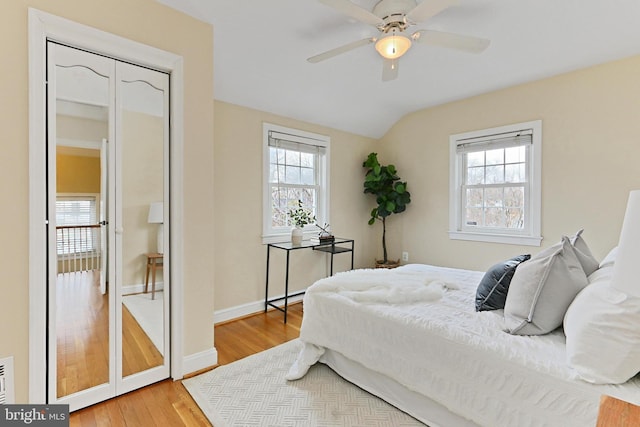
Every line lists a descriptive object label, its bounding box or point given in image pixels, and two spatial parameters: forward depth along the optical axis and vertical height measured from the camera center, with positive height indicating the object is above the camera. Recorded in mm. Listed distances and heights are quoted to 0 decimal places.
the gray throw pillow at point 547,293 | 1493 -406
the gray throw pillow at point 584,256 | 1708 -257
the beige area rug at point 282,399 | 1728 -1196
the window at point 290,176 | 3547 +409
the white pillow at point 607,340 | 1105 -488
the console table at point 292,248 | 3330 -473
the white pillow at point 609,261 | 1699 -281
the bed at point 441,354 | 1222 -713
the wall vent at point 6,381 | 1541 -899
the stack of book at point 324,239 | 3668 -370
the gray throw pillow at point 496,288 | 1804 -465
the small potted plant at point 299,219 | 3475 -135
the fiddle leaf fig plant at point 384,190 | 4211 +268
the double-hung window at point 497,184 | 3291 +307
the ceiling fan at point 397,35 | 1822 +1129
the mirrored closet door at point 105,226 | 1735 -124
